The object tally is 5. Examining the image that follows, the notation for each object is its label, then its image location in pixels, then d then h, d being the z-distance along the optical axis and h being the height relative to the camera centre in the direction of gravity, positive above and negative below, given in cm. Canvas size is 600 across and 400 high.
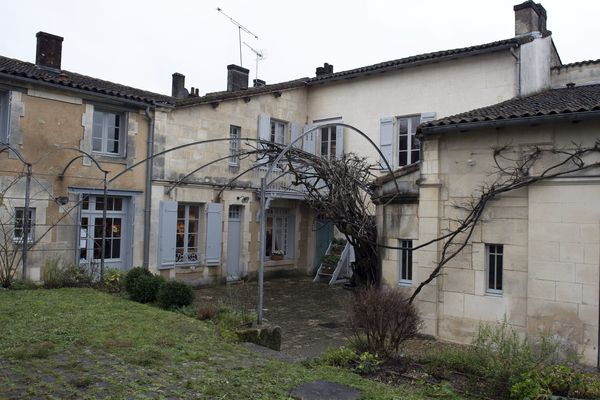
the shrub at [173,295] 898 -130
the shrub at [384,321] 636 -117
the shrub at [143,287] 948 -124
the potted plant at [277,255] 1677 -104
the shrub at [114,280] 1050 -128
